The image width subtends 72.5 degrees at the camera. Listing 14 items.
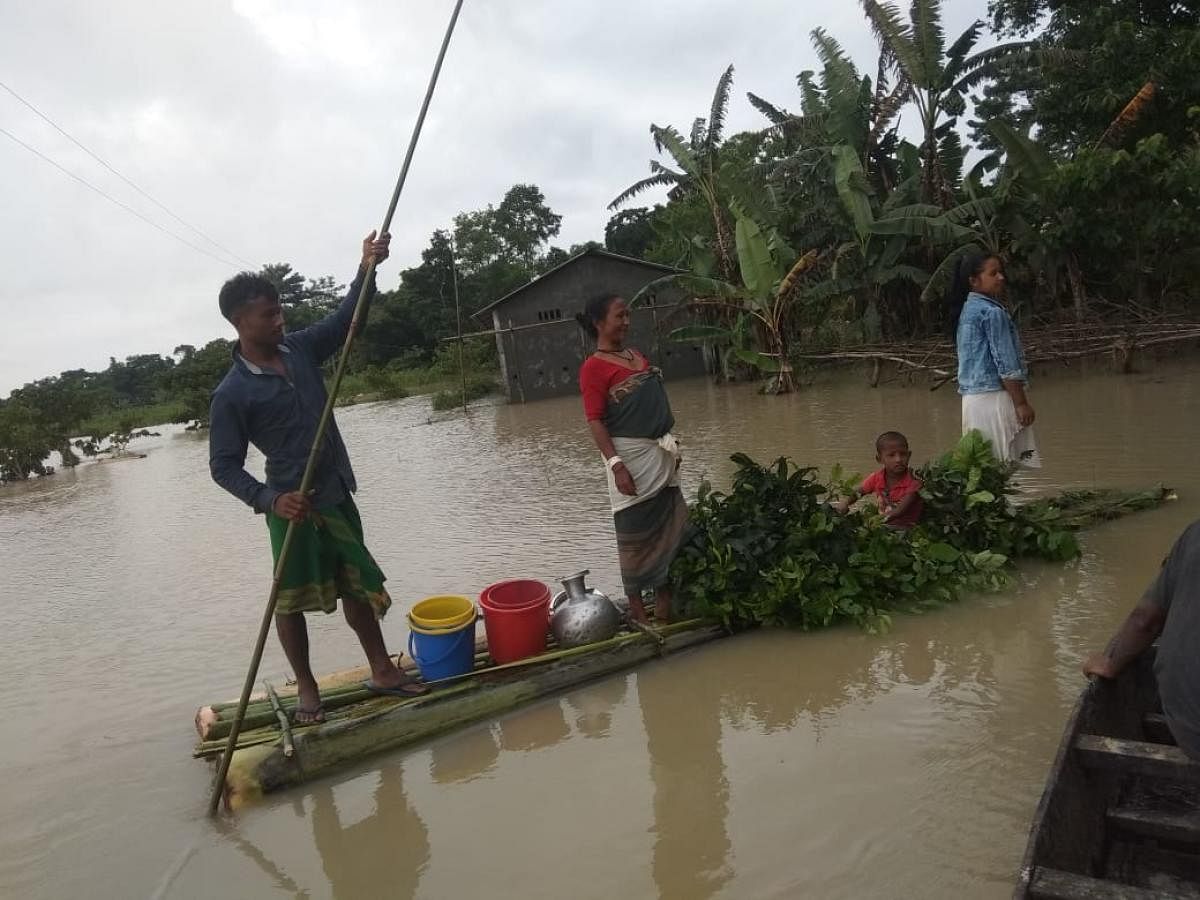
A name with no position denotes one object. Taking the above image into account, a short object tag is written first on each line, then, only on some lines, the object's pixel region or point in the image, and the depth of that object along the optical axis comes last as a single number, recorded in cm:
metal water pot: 380
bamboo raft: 313
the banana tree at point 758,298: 1417
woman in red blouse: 388
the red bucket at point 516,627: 368
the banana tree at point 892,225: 1320
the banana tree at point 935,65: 1270
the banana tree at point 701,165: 1597
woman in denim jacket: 435
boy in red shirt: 446
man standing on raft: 311
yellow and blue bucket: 351
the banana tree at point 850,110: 1436
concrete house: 2133
